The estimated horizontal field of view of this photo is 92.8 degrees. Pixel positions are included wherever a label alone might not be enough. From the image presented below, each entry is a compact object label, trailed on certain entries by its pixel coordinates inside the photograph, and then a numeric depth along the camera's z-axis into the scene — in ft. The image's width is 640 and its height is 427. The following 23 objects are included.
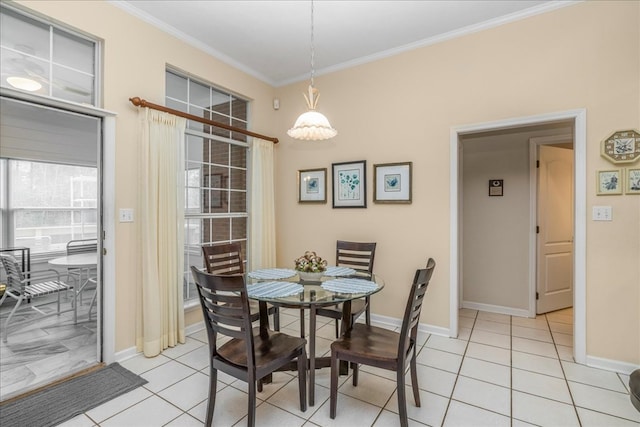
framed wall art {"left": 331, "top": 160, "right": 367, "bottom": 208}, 11.85
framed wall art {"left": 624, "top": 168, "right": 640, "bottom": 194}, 7.78
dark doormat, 6.23
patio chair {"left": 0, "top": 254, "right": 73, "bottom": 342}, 10.05
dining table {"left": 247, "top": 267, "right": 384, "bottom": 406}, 6.49
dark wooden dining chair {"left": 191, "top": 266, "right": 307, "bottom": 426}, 5.36
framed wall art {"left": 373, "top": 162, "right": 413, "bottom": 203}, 10.95
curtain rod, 8.52
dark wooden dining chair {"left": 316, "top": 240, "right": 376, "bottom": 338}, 9.26
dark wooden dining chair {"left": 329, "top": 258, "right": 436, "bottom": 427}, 5.67
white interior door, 12.36
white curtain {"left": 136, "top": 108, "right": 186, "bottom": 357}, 8.79
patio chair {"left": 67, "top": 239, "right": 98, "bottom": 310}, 13.55
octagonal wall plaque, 7.75
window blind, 12.35
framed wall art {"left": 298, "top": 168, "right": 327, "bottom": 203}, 12.82
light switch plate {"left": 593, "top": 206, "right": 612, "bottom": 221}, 8.06
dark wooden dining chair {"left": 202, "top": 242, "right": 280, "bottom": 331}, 8.99
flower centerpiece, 8.21
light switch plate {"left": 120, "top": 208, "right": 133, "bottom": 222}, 8.58
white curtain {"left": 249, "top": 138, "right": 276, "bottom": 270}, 12.66
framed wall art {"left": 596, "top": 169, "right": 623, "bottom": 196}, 7.96
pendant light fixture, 7.69
